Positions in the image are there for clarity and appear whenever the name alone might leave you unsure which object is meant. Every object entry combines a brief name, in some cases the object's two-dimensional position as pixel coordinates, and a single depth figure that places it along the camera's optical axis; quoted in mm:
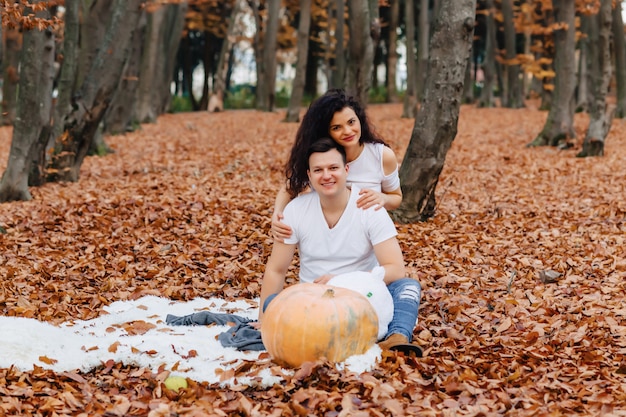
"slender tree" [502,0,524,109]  23047
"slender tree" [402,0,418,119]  20914
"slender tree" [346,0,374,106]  11906
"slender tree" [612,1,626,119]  17469
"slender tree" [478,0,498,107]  26031
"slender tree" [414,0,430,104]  23105
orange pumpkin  3893
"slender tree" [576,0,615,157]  13094
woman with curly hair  4539
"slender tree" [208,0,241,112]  24891
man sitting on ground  4359
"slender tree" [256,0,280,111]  22680
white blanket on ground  3971
